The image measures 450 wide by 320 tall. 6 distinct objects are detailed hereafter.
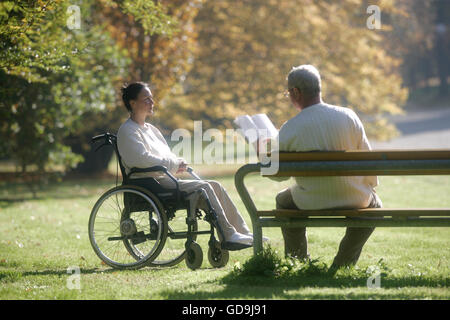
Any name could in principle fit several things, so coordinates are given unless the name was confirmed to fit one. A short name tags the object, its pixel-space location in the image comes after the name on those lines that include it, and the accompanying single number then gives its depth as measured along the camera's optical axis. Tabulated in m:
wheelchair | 11.55
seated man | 10.13
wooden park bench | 9.62
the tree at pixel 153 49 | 31.53
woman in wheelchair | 11.53
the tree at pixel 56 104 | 25.77
